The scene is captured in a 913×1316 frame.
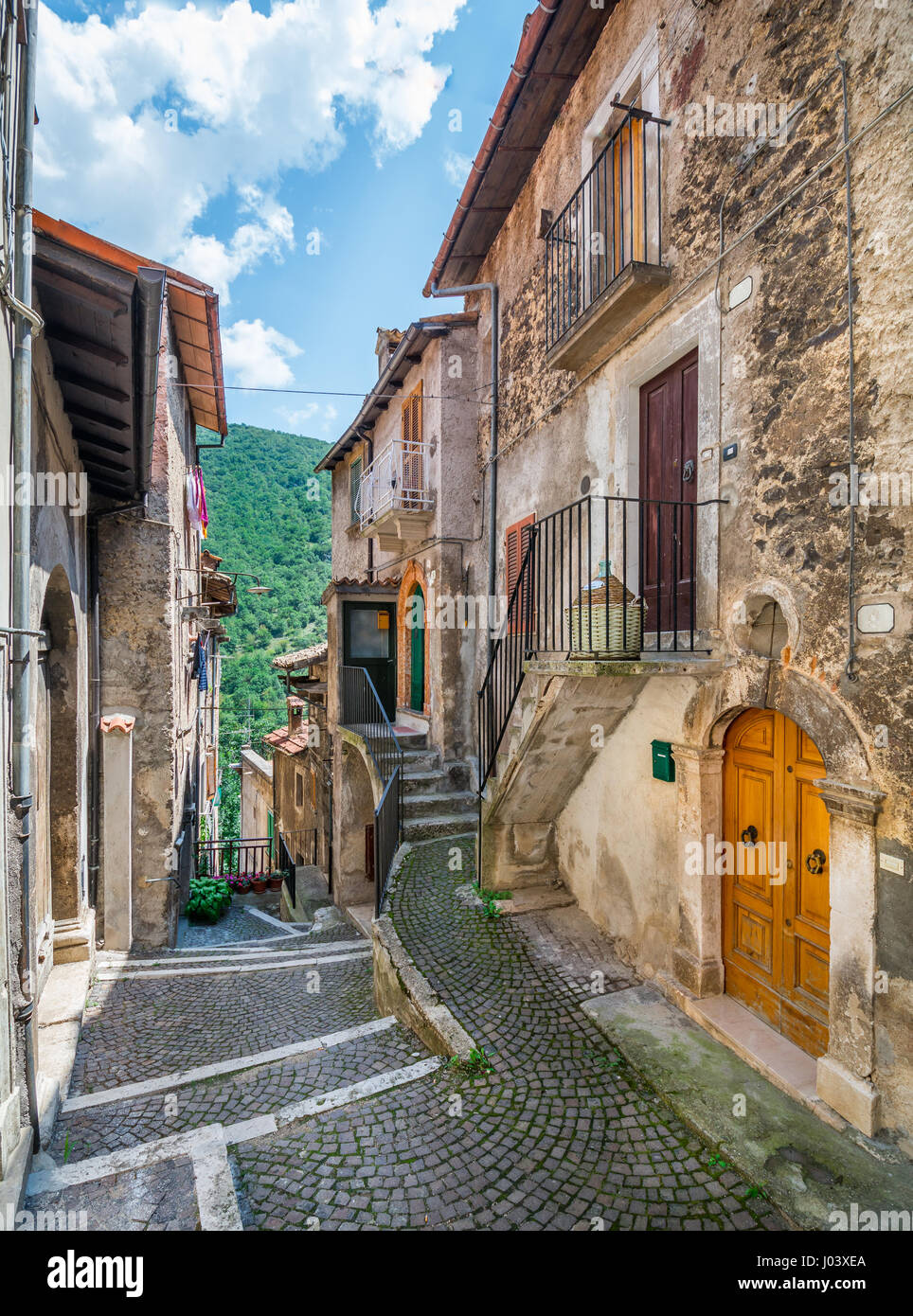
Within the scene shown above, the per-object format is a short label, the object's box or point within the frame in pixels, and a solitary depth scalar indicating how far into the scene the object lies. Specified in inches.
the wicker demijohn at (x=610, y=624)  172.6
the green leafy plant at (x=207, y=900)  400.8
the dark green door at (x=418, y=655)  462.6
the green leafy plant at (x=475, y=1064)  160.7
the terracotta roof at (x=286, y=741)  654.6
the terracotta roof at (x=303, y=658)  585.0
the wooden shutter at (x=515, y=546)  325.7
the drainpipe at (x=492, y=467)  358.3
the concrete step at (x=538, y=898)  257.0
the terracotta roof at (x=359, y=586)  450.3
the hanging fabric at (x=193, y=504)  468.8
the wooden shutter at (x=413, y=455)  421.1
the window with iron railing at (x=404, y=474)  413.4
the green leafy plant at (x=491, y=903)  251.6
